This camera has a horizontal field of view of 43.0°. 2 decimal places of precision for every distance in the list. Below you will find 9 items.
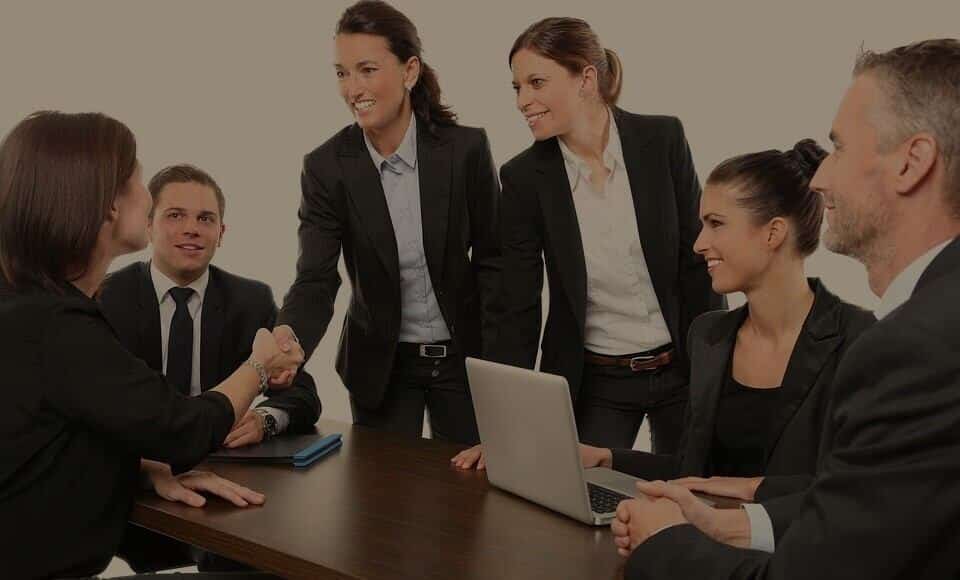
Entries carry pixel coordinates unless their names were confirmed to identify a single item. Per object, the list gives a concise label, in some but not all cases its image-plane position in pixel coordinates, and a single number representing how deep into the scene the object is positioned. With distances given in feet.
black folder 9.13
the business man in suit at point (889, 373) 4.74
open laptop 7.39
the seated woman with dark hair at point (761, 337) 8.48
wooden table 6.79
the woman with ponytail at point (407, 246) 11.85
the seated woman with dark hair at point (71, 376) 7.52
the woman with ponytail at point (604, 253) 11.25
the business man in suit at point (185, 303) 11.38
